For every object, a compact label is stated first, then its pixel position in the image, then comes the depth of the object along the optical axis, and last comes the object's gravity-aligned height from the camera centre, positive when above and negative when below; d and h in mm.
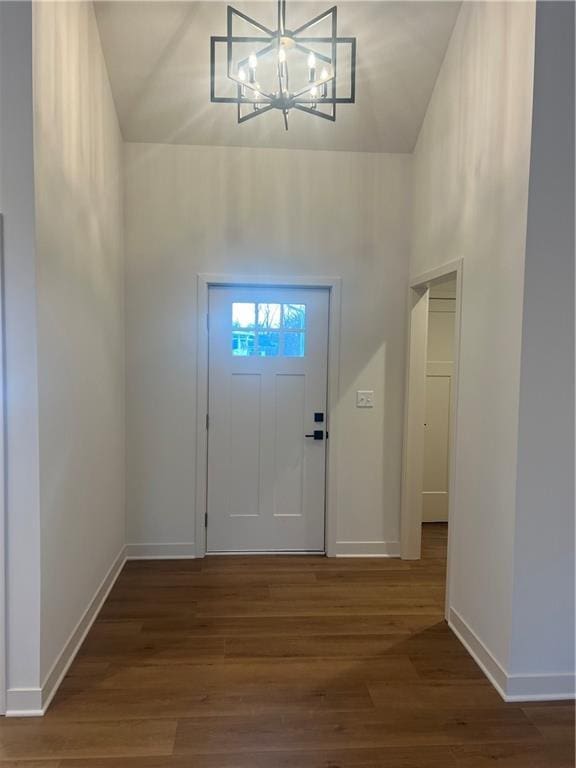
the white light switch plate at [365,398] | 3740 -201
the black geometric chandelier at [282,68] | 2088 +1401
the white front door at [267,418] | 3707 -365
